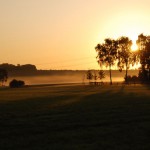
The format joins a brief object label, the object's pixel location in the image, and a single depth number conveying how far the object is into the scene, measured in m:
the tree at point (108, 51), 160.88
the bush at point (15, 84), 174.56
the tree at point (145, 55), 141.88
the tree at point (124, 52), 160.88
